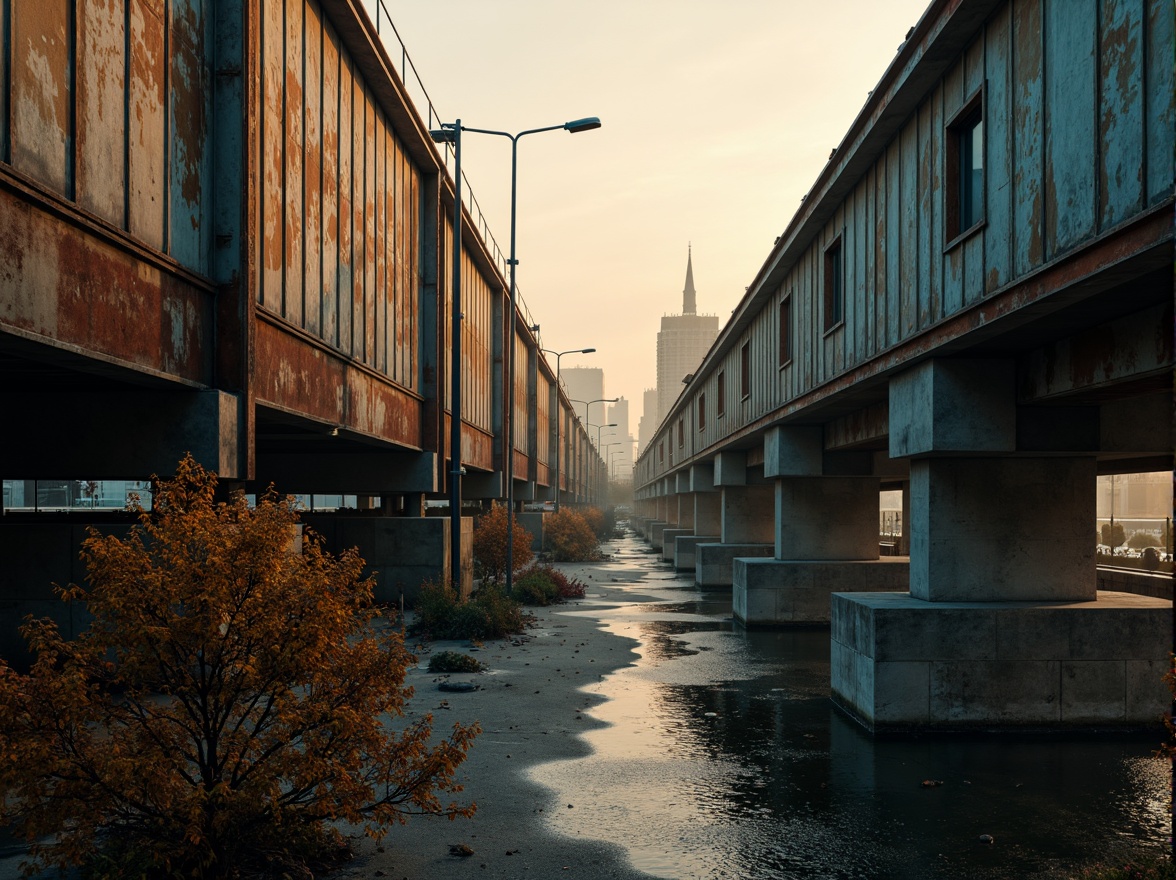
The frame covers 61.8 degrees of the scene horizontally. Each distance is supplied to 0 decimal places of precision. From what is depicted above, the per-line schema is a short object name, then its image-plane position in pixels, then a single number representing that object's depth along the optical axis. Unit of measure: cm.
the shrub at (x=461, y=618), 1922
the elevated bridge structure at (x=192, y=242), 809
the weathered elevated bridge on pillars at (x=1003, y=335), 770
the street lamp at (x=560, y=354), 5199
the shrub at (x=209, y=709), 574
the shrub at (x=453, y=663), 1554
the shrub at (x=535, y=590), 2616
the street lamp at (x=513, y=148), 2306
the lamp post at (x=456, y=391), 2223
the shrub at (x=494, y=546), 2897
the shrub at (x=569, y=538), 4634
